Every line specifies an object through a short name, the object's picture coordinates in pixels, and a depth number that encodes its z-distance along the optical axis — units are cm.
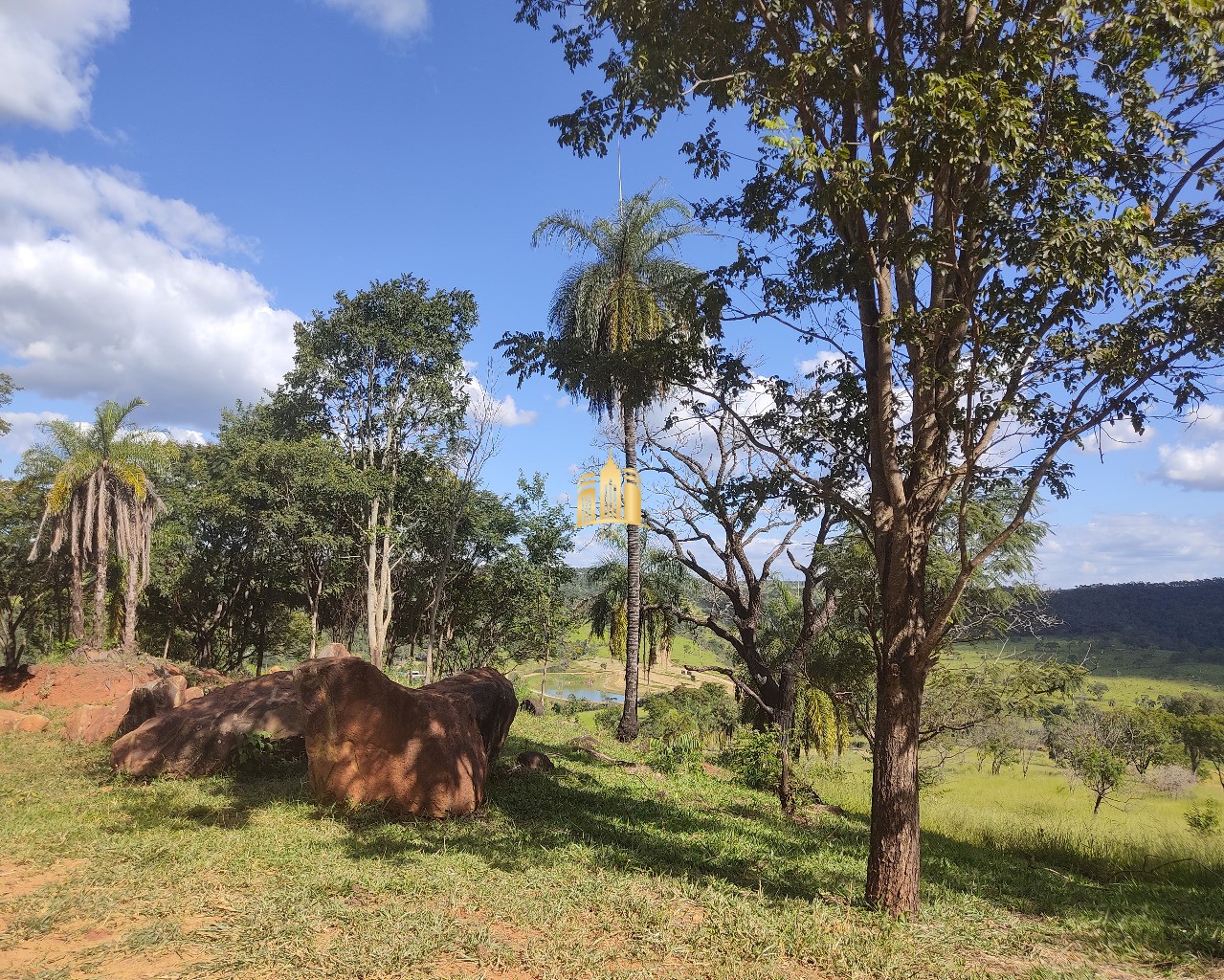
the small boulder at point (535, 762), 1180
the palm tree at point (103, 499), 2134
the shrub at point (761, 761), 1409
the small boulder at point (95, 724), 1270
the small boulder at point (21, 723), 1340
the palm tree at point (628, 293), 1742
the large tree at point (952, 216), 553
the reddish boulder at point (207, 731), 1024
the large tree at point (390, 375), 2447
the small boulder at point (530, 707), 2343
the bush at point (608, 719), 3821
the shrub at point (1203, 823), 1432
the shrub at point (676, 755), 1446
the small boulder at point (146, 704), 1262
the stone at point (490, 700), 1054
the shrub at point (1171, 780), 3562
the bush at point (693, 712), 2717
